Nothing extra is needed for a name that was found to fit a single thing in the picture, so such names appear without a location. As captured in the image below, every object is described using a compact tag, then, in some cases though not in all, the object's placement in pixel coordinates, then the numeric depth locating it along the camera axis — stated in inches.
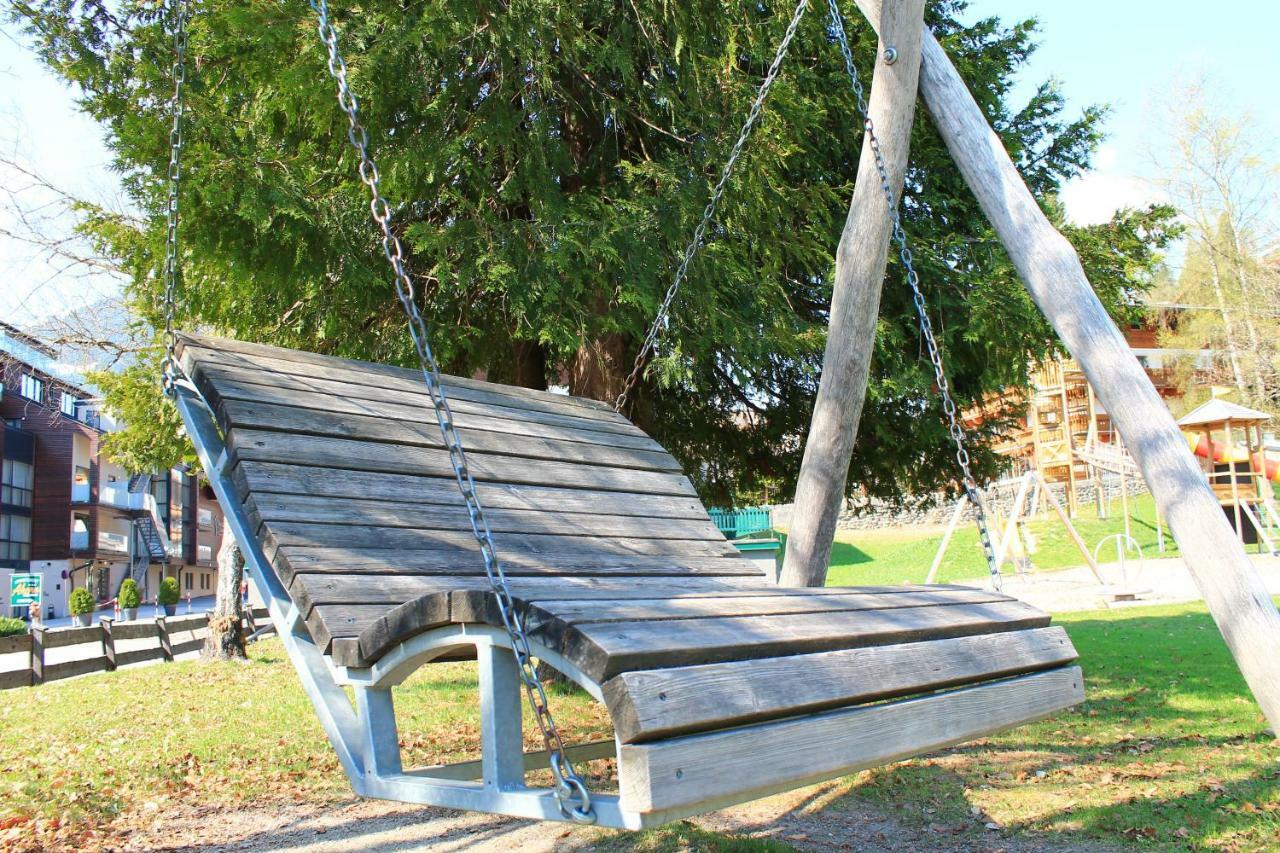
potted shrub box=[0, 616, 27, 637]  602.6
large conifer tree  233.0
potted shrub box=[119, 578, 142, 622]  903.1
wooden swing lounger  74.4
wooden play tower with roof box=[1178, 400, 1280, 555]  780.0
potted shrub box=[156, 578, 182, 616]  1064.7
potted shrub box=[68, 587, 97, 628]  820.0
